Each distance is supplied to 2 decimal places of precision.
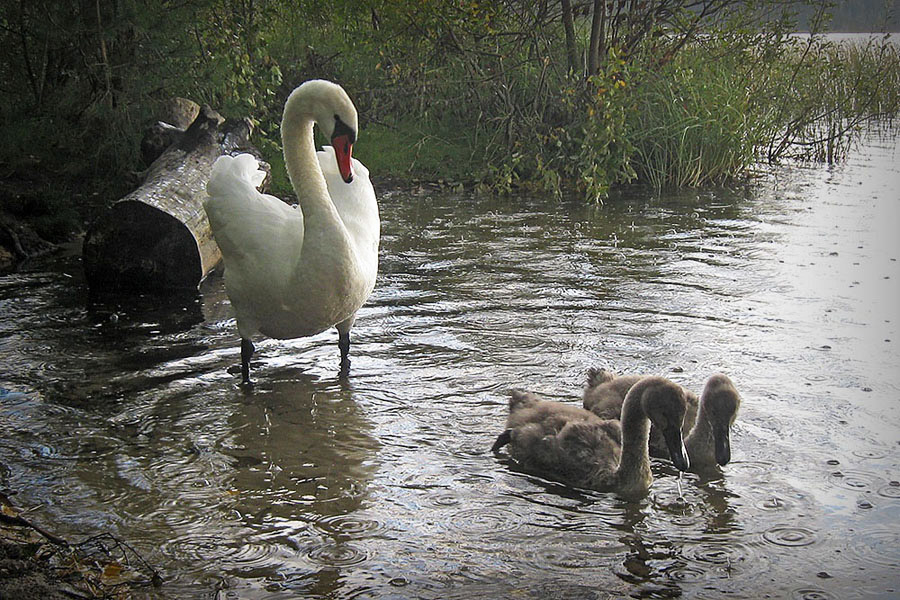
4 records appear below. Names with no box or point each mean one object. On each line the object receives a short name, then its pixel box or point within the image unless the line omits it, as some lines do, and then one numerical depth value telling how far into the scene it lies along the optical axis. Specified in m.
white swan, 5.00
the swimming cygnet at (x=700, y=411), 4.38
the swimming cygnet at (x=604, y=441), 4.28
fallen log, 7.20
